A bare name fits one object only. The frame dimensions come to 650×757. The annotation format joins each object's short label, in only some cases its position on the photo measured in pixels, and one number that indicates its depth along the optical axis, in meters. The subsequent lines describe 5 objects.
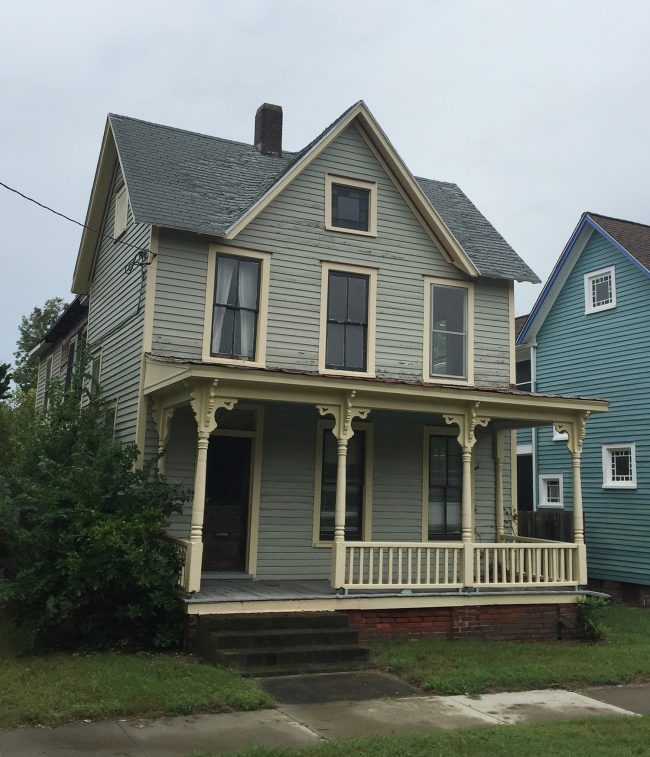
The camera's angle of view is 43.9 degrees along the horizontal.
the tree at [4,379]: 13.55
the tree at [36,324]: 45.88
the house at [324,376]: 11.96
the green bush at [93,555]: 10.05
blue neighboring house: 18.66
